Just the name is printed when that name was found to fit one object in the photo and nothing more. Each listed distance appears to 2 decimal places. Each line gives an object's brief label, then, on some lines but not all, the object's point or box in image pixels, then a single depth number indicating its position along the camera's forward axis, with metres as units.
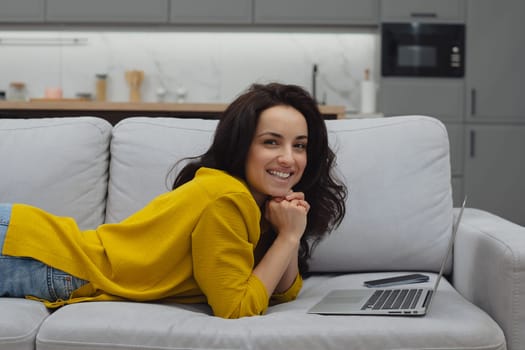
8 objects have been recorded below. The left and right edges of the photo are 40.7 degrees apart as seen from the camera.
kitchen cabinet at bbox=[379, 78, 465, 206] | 4.78
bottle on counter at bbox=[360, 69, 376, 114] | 4.92
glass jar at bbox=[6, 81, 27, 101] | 5.21
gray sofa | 1.81
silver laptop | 1.48
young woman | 1.56
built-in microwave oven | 4.82
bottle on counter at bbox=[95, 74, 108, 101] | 5.18
